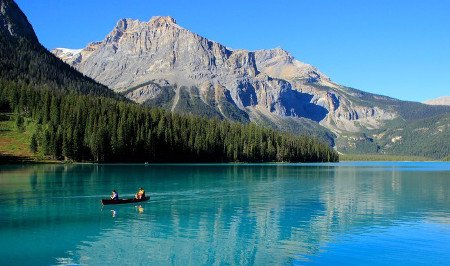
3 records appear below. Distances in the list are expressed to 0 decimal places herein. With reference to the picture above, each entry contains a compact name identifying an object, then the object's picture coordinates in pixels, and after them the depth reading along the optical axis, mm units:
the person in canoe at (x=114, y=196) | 63228
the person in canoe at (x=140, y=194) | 66250
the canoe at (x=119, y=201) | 62375
